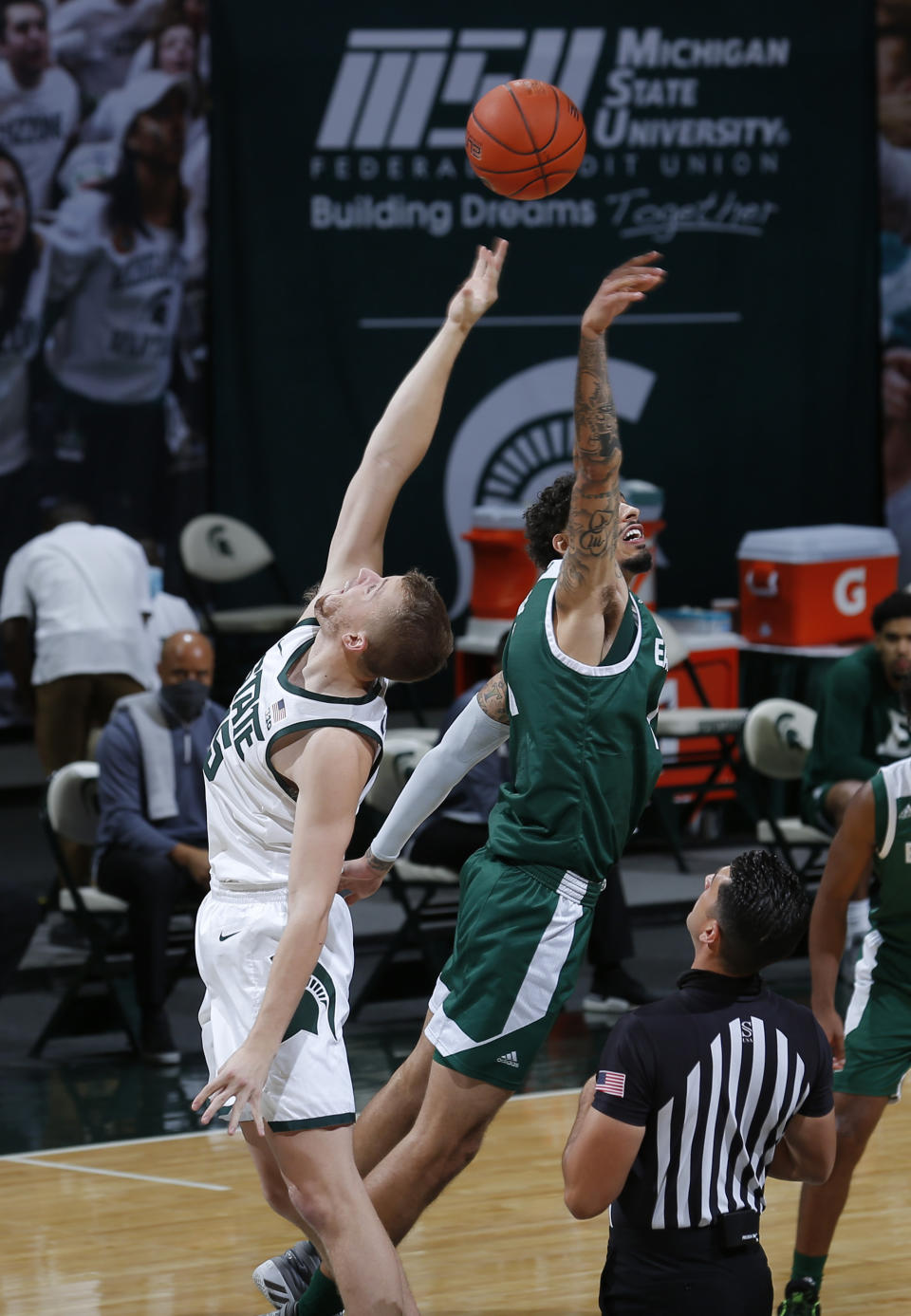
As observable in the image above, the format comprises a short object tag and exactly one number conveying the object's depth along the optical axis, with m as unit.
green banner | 23.33
